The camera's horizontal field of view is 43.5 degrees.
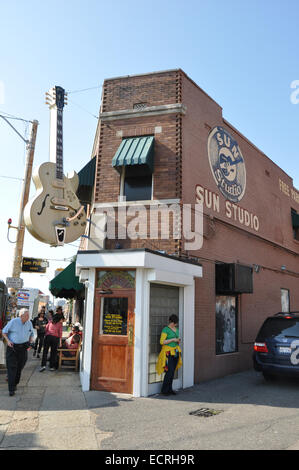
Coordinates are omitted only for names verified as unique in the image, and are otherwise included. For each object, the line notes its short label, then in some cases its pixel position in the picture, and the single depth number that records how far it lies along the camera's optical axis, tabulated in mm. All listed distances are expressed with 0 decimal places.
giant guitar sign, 8328
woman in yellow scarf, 8055
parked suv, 8594
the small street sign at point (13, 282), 12383
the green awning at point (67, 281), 10945
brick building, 8250
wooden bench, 10500
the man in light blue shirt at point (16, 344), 7500
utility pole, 12618
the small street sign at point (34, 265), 15623
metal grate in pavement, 6461
